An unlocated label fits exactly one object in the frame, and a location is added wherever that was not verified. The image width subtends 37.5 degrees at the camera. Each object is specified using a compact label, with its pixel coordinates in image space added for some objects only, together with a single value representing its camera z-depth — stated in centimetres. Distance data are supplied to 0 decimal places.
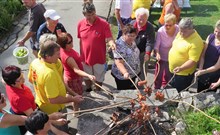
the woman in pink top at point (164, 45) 512
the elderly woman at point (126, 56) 468
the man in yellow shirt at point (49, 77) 395
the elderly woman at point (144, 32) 526
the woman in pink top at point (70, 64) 455
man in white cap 522
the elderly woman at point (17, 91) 389
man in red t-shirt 504
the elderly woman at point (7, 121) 364
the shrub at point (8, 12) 838
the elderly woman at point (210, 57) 462
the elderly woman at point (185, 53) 464
